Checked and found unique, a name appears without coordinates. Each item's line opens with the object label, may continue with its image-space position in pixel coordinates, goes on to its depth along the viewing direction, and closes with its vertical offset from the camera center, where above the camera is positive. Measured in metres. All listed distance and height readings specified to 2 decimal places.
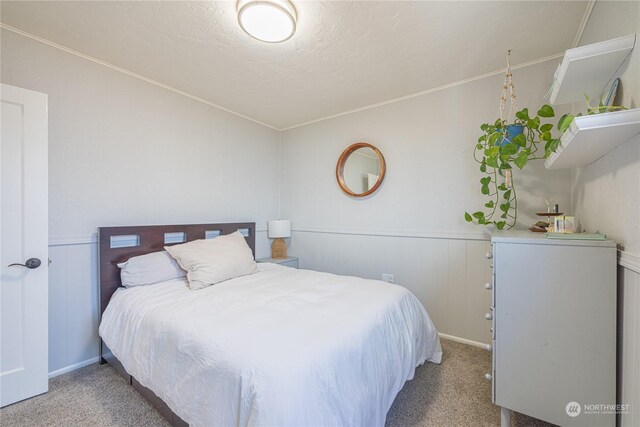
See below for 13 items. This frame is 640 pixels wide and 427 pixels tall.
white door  1.63 -0.21
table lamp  3.45 -0.29
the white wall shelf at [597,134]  0.93 +0.31
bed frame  2.04 -0.30
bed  0.99 -0.64
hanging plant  1.72 +0.39
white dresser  1.15 -0.55
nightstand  3.26 -0.62
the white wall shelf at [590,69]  1.09 +0.67
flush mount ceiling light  1.48 +1.15
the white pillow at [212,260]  2.08 -0.41
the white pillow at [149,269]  2.05 -0.46
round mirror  2.93 +0.50
